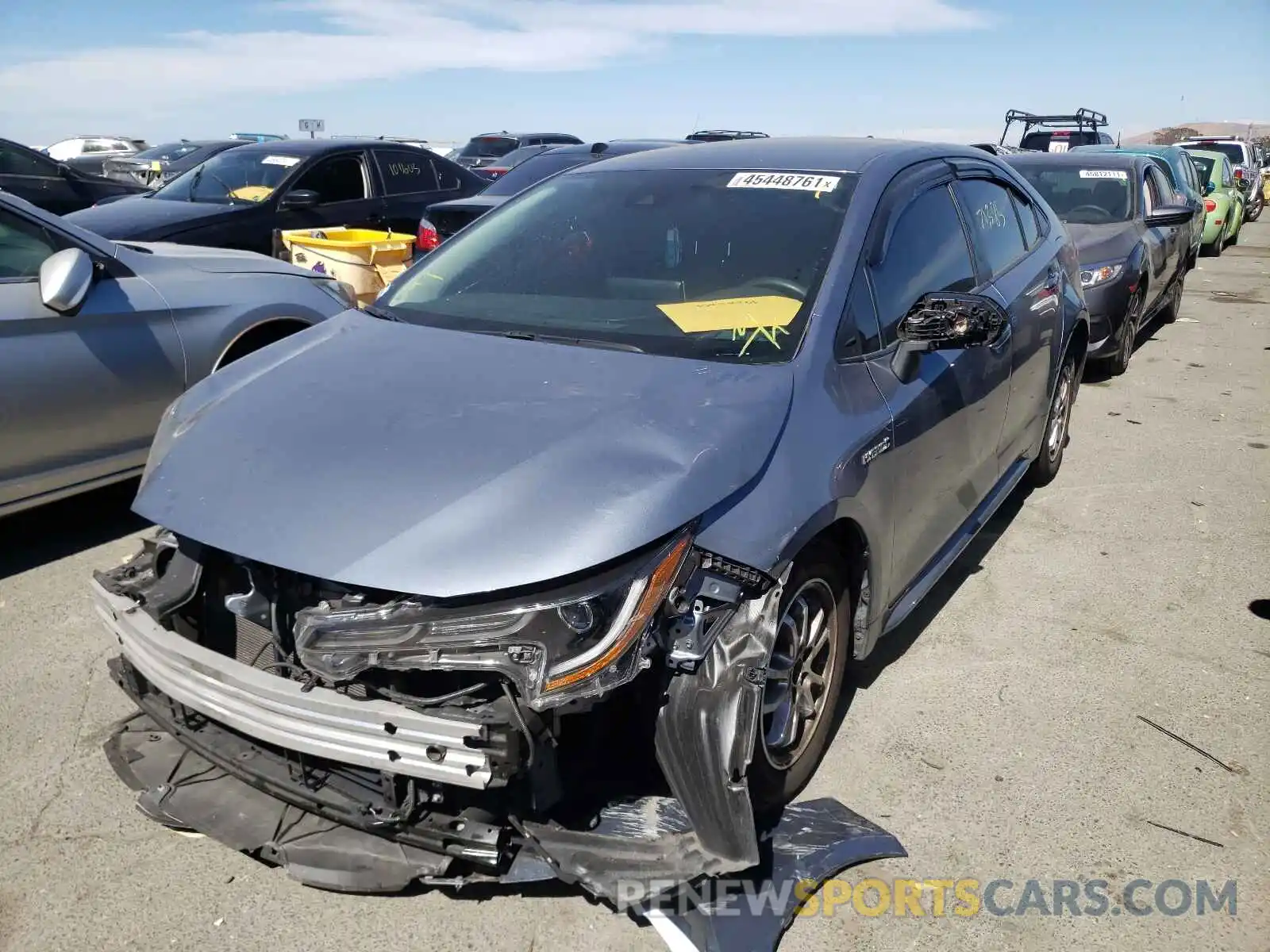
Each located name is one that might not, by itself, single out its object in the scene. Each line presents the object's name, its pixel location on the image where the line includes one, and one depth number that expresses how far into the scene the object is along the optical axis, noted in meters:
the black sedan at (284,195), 7.80
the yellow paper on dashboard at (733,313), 2.96
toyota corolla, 2.16
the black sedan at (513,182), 7.63
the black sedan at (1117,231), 7.79
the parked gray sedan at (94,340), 4.16
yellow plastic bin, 7.05
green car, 16.34
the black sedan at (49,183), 11.67
